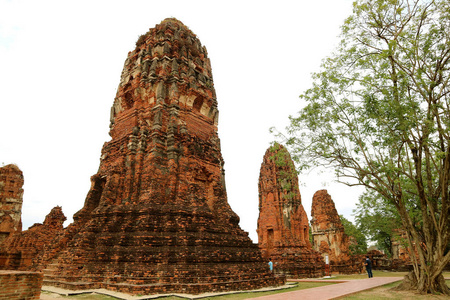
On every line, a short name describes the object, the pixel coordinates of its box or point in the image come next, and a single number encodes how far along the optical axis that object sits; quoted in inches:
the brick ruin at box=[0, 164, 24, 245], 842.8
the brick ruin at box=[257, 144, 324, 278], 701.3
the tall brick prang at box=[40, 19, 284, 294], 343.0
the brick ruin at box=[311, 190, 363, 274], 914.1
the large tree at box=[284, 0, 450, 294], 355.3
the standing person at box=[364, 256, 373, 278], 649.0
